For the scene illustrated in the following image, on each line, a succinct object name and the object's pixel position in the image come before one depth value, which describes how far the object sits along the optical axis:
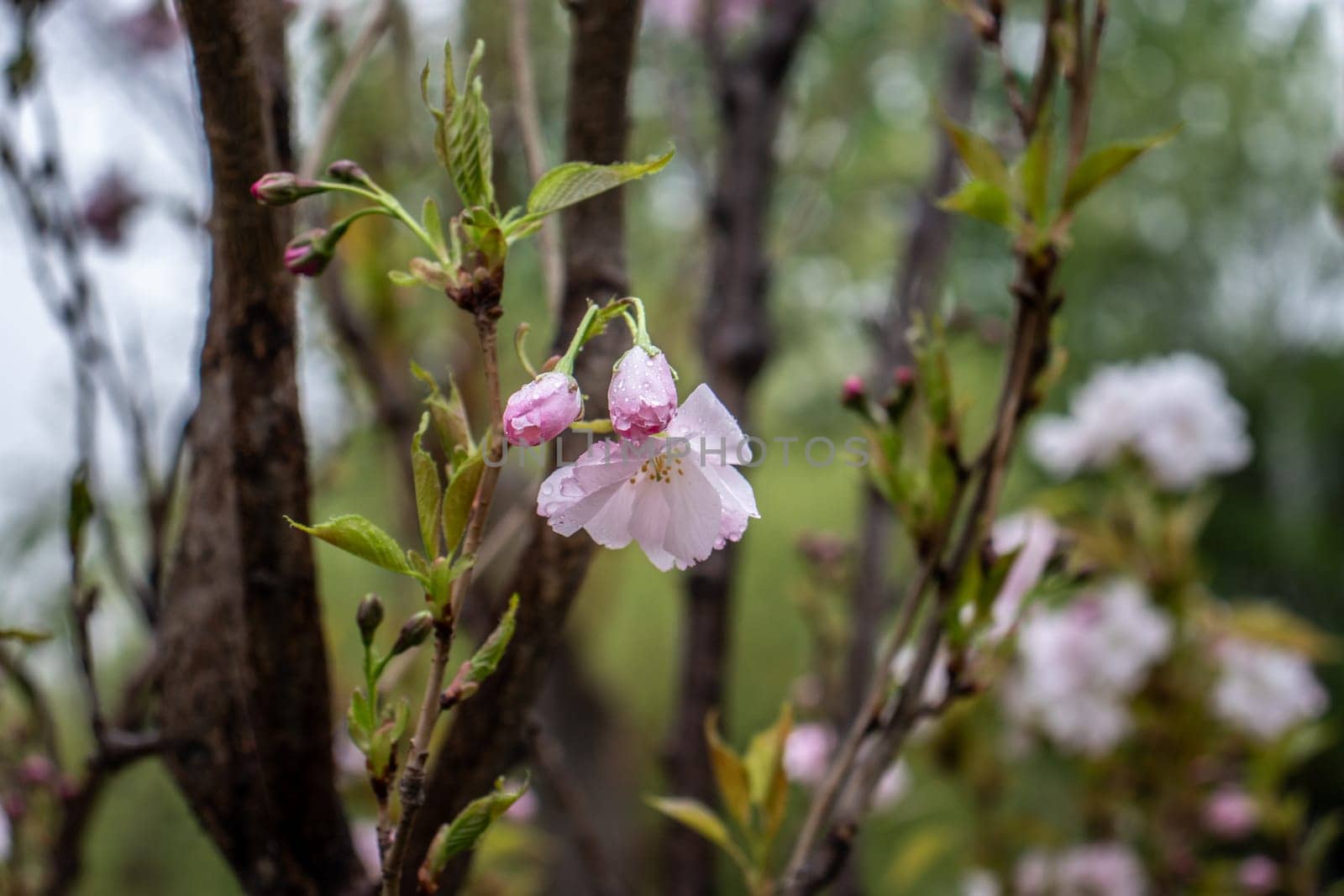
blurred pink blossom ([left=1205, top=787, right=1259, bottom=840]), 1.09
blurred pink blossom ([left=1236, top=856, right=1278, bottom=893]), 1.05
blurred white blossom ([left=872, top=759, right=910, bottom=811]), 1.01
